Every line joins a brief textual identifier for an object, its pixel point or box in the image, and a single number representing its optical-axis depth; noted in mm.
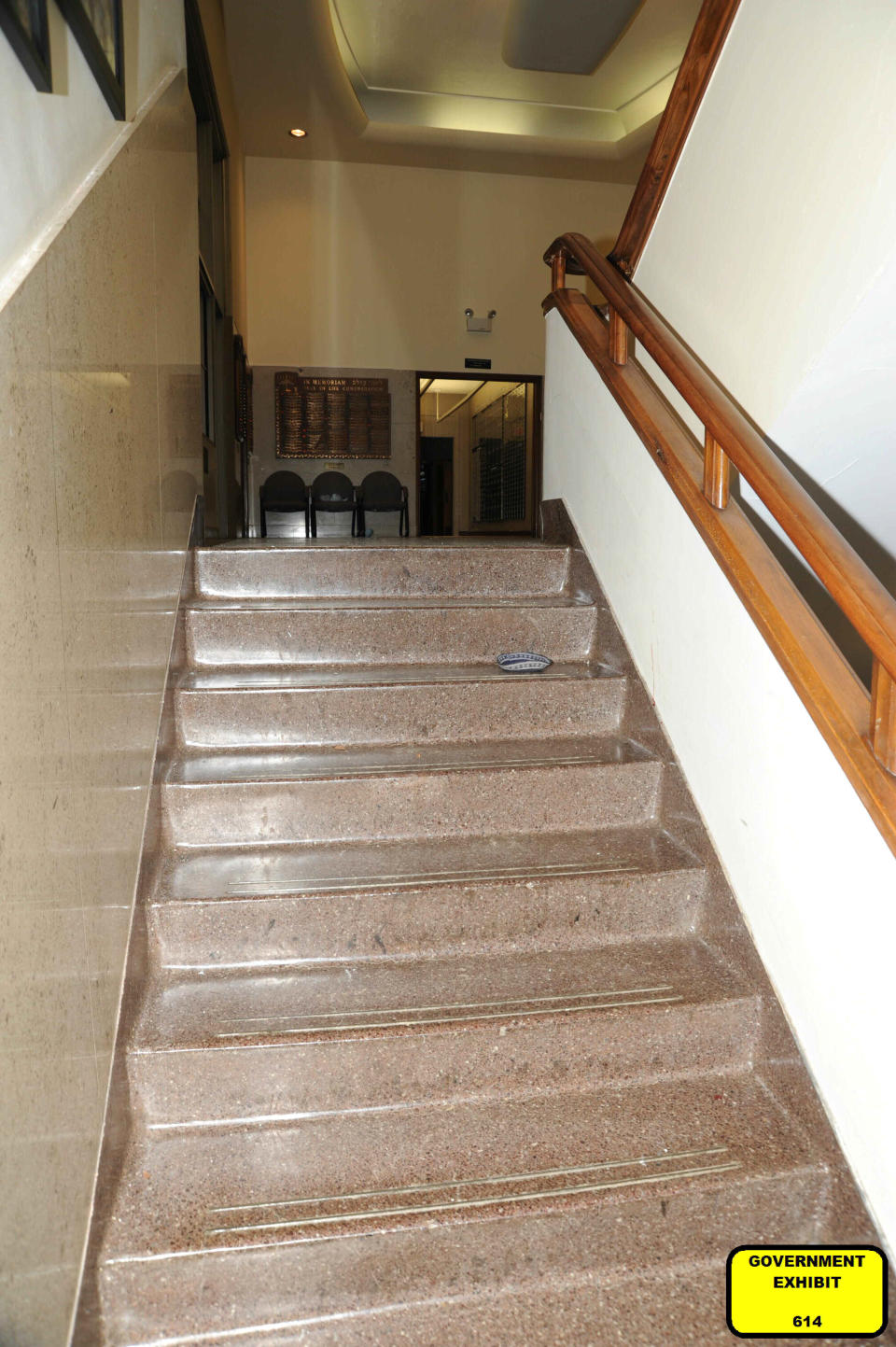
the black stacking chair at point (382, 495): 7453
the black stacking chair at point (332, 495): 7305
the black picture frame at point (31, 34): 1016
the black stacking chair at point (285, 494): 7277
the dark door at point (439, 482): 12820
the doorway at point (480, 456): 9484
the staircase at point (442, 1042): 1364
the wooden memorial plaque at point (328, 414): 7777
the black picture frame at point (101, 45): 1368
